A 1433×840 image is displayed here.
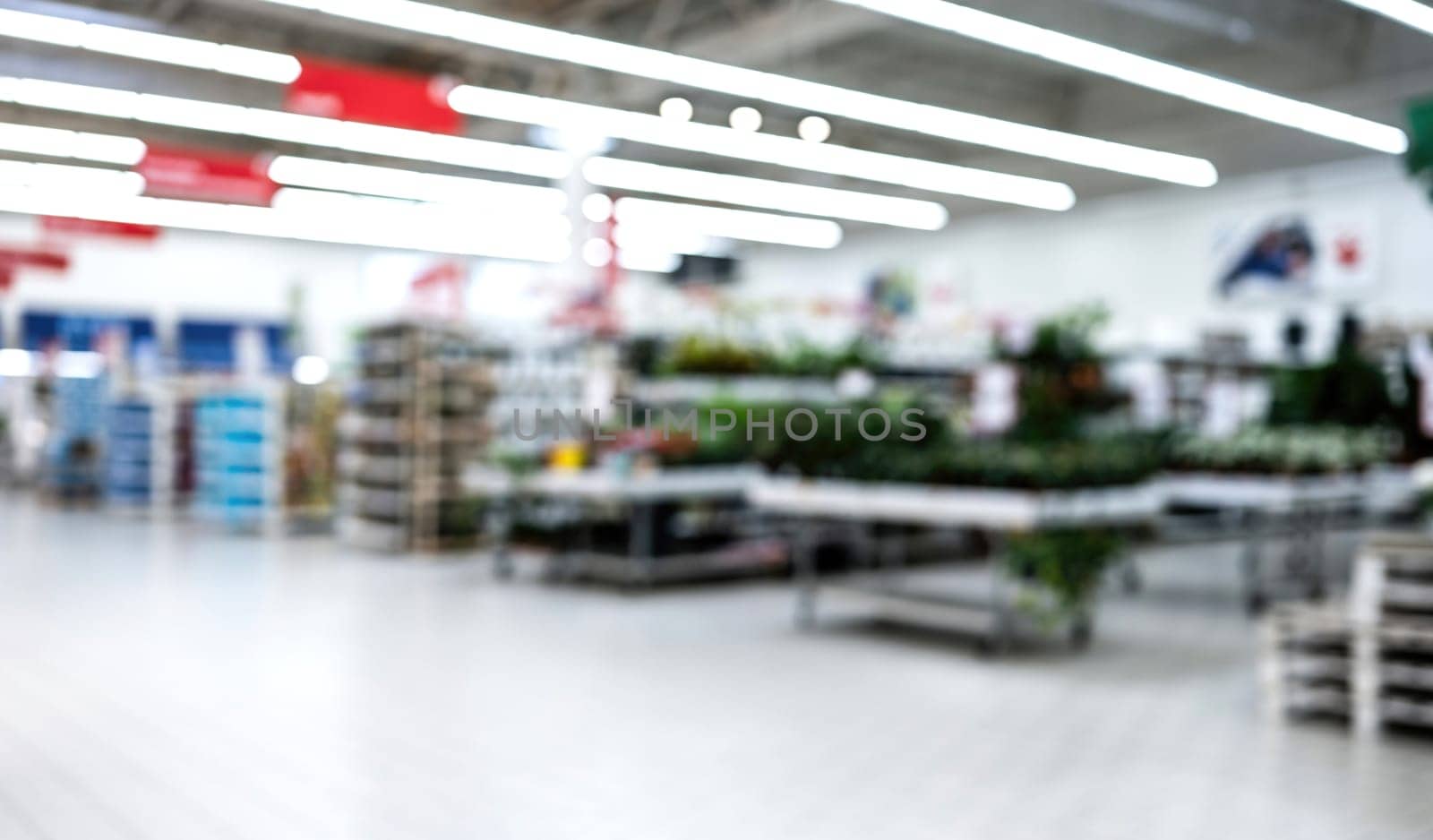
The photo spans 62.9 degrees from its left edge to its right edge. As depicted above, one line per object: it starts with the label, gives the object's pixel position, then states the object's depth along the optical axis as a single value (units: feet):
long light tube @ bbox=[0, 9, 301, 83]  20.57
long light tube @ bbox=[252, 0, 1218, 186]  19.22
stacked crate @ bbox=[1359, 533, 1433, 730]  14.67
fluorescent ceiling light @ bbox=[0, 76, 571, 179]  26.86
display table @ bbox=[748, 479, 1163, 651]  18.69
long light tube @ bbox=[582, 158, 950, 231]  35.81
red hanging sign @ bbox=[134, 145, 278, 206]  27.86
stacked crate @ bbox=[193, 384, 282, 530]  41.55
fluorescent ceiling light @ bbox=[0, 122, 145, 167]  29.01
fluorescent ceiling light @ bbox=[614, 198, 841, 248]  42.65
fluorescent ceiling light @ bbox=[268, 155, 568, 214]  37.47
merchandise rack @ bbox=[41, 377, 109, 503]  53.06
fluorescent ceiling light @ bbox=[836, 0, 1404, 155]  18.62
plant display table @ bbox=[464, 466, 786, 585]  26.35
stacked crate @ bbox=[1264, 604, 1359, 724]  15.44
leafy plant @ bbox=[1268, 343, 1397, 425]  29.04
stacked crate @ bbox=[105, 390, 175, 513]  50.70
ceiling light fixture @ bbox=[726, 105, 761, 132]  26.09
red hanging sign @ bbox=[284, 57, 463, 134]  23.41
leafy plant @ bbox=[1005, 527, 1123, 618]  19.29
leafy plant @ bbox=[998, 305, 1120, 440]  22.38
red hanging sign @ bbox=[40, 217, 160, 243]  33.53
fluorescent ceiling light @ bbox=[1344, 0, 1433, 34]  15.93
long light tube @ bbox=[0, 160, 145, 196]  33.06
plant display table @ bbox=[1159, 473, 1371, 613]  23.68
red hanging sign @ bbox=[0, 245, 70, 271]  34.58
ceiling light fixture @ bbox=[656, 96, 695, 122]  26.96
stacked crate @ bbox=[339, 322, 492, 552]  34.22
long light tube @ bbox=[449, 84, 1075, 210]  25.77
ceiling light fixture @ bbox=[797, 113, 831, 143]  26.94
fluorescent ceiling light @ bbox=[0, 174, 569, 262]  35.70
